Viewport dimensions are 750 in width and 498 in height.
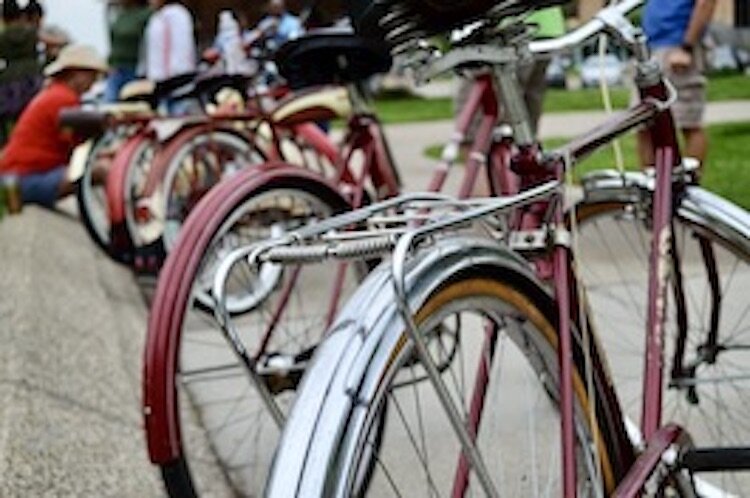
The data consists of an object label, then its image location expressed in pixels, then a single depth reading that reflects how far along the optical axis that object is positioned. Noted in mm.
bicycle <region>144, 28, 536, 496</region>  3373
